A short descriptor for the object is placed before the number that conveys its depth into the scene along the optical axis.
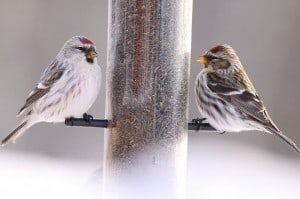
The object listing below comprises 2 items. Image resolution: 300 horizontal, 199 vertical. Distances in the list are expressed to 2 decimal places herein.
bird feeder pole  8.78
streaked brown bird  9.53
